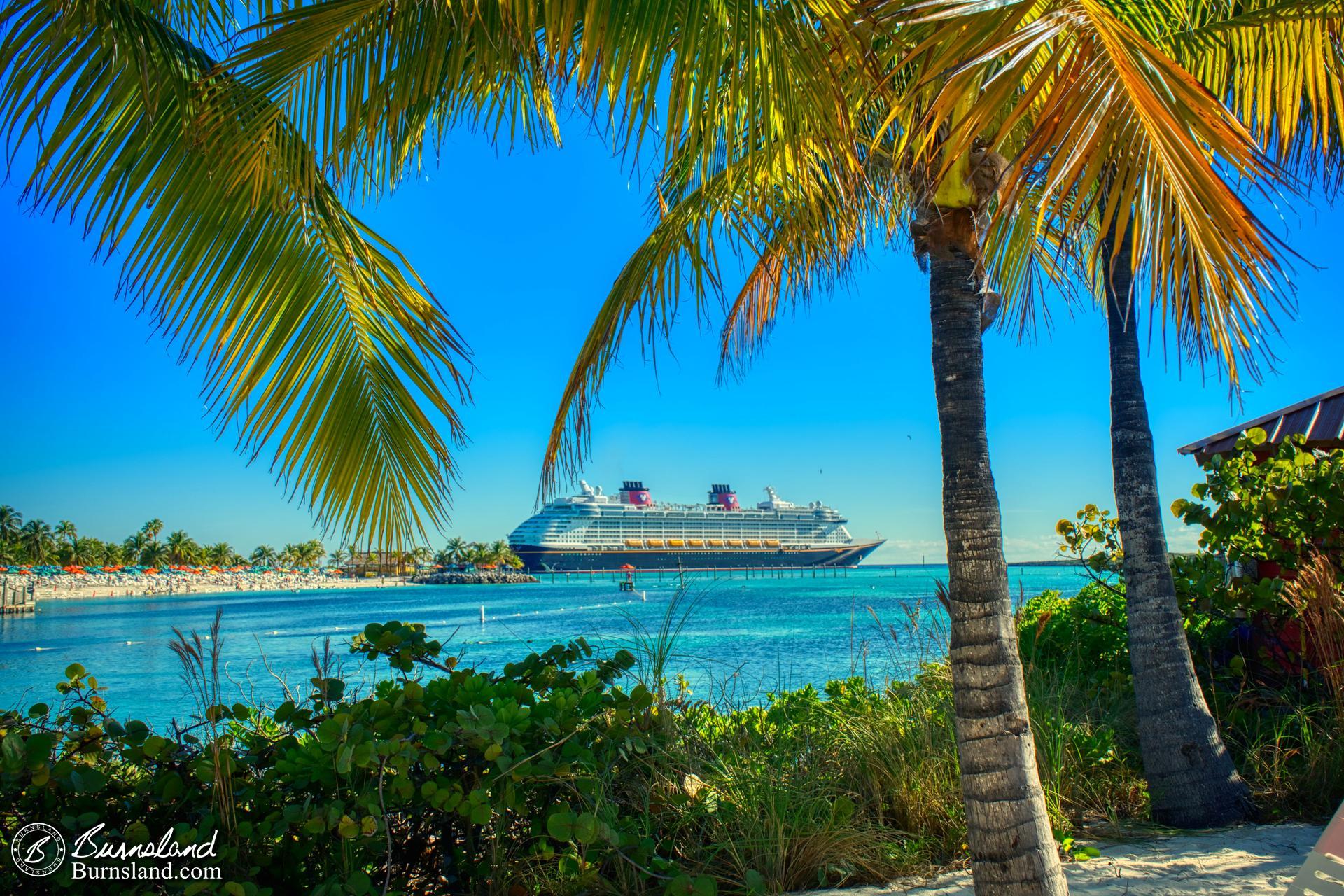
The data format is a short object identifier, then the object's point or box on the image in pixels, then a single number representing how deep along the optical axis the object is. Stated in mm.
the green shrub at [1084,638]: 4751
